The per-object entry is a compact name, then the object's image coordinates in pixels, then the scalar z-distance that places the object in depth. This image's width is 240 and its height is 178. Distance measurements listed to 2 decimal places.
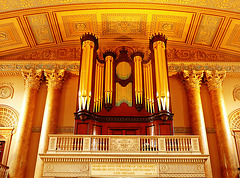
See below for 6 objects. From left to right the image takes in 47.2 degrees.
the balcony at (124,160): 7.48
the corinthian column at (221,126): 9.49
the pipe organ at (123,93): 8.76
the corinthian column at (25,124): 9.41
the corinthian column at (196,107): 9.63
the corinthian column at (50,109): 9.47
